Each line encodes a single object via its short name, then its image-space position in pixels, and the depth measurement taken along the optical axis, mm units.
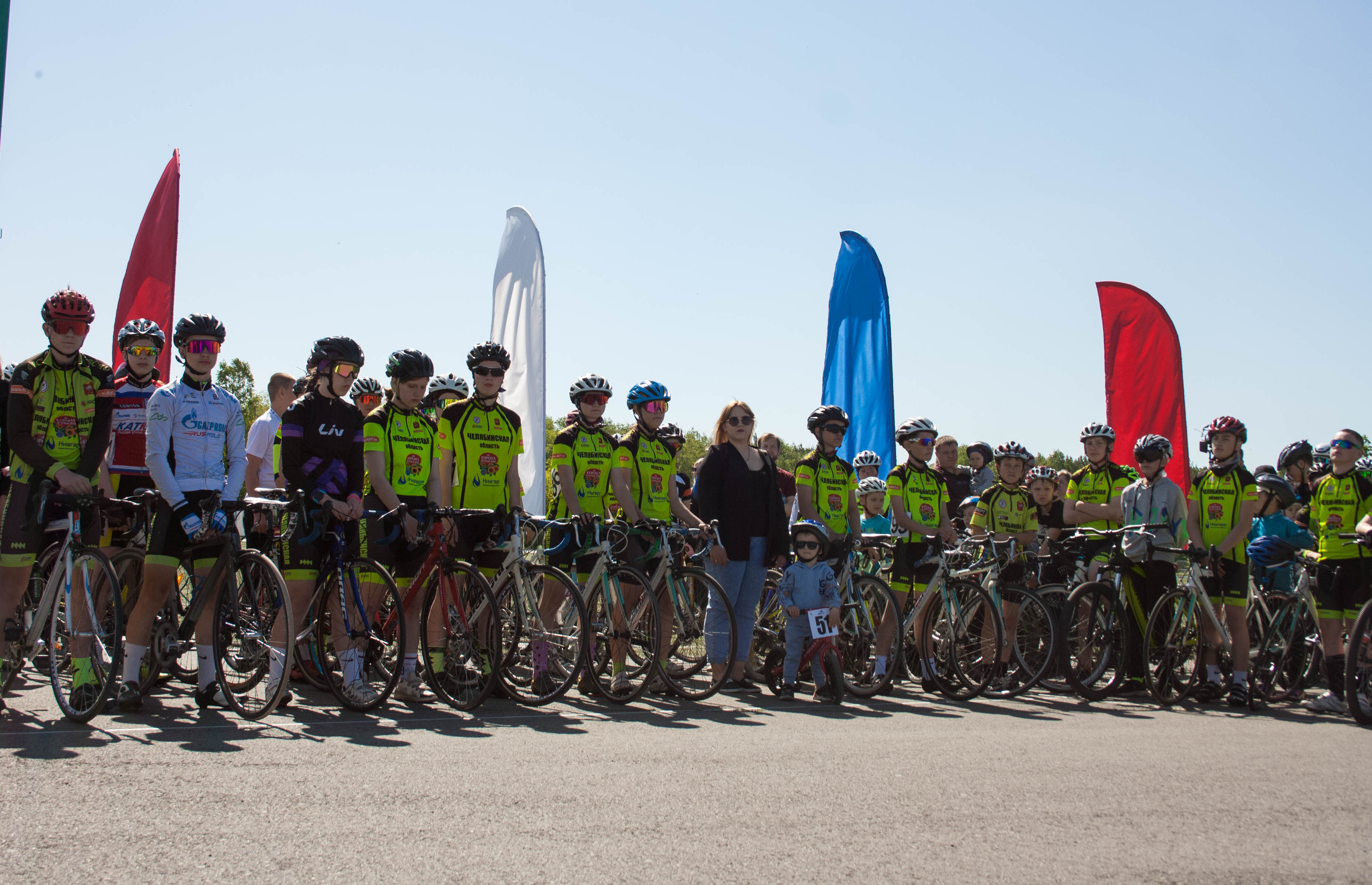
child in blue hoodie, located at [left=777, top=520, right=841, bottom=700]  8312
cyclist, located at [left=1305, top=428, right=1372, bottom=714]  8508
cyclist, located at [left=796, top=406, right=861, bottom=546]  9453
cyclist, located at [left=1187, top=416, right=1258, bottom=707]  8727
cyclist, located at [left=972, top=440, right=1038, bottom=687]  9914
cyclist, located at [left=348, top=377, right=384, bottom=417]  9898
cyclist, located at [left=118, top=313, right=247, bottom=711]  6598
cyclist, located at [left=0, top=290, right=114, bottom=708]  6492
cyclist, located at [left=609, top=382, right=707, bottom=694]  8750
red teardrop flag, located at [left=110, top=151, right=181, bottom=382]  14094
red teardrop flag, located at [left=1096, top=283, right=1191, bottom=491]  13703
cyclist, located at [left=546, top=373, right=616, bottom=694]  8547
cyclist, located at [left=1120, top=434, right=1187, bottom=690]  8977
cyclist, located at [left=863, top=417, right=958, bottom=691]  9297
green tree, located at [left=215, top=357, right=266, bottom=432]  69125
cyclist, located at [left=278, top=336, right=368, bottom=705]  6887
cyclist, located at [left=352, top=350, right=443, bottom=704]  7363
